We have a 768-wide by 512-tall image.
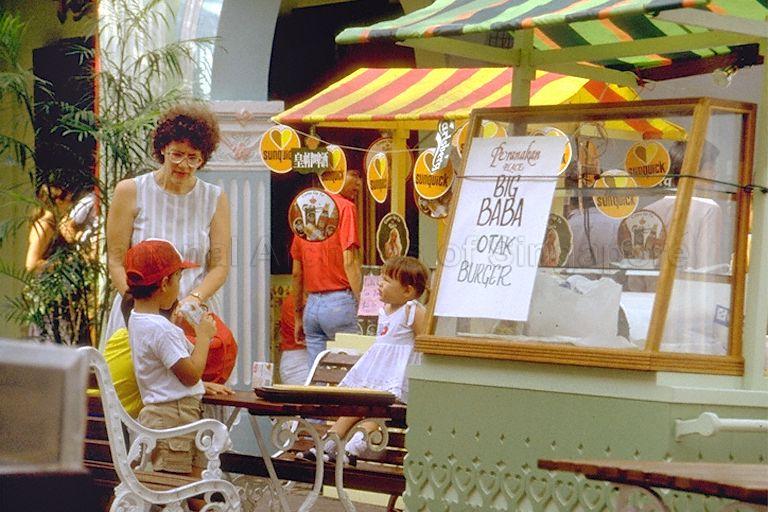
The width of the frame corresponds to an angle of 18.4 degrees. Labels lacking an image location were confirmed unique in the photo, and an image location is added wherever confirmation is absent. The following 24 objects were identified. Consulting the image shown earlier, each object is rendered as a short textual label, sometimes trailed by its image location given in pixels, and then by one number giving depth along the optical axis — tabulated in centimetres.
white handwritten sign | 792
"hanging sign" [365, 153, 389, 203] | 1536
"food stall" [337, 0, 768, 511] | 727
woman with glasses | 1017
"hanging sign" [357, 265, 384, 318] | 1490
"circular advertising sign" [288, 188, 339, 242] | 1463
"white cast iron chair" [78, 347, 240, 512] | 811
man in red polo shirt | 1540
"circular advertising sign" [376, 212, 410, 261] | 1549
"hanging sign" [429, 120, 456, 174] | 1363
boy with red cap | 876
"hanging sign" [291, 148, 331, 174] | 1489
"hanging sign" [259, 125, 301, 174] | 1475
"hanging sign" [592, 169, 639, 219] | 775
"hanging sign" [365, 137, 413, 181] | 1564
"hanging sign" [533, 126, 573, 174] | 795
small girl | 1082
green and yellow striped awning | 722
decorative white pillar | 1503
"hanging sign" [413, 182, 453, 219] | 1444
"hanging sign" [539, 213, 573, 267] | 790
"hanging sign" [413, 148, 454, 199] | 1428
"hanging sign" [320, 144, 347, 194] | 1502
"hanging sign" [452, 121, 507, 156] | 826
